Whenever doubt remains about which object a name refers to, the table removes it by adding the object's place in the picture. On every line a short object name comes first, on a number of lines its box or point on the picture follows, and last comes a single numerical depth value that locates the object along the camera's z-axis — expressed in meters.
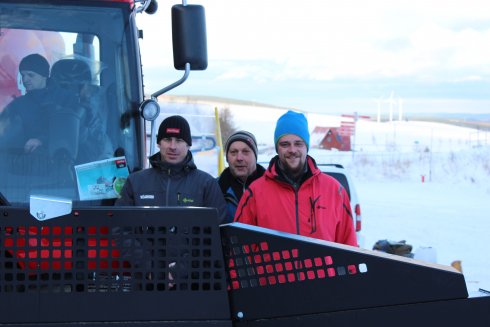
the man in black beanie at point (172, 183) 4.18
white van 8.14
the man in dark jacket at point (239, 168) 5.29
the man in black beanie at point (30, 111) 4.48
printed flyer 4.47
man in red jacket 4.02
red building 39.19
